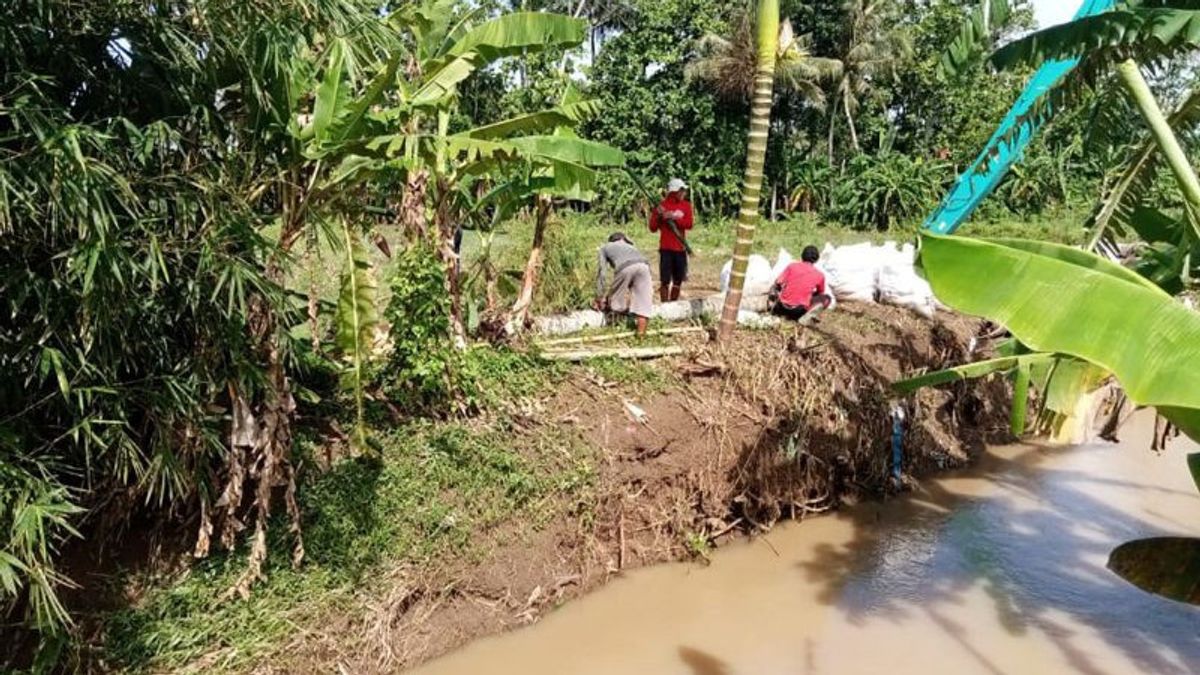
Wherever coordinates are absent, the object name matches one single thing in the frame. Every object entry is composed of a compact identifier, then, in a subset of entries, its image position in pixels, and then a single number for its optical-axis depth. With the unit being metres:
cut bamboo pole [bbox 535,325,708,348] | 6.68
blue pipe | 5.17
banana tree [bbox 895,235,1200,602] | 2.30
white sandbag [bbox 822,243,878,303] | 8.91
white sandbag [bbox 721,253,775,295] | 8.66
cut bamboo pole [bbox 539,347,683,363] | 6.32
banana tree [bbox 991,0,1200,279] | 2.83
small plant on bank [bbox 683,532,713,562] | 6.00
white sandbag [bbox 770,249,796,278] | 8.75
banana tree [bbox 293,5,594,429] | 4.23
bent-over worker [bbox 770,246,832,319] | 7.83
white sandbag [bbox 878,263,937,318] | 8.67
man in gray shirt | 7.05
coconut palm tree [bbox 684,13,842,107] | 17.94
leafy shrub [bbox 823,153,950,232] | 18.81
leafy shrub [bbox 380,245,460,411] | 5.16
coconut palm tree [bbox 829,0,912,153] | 19.12
